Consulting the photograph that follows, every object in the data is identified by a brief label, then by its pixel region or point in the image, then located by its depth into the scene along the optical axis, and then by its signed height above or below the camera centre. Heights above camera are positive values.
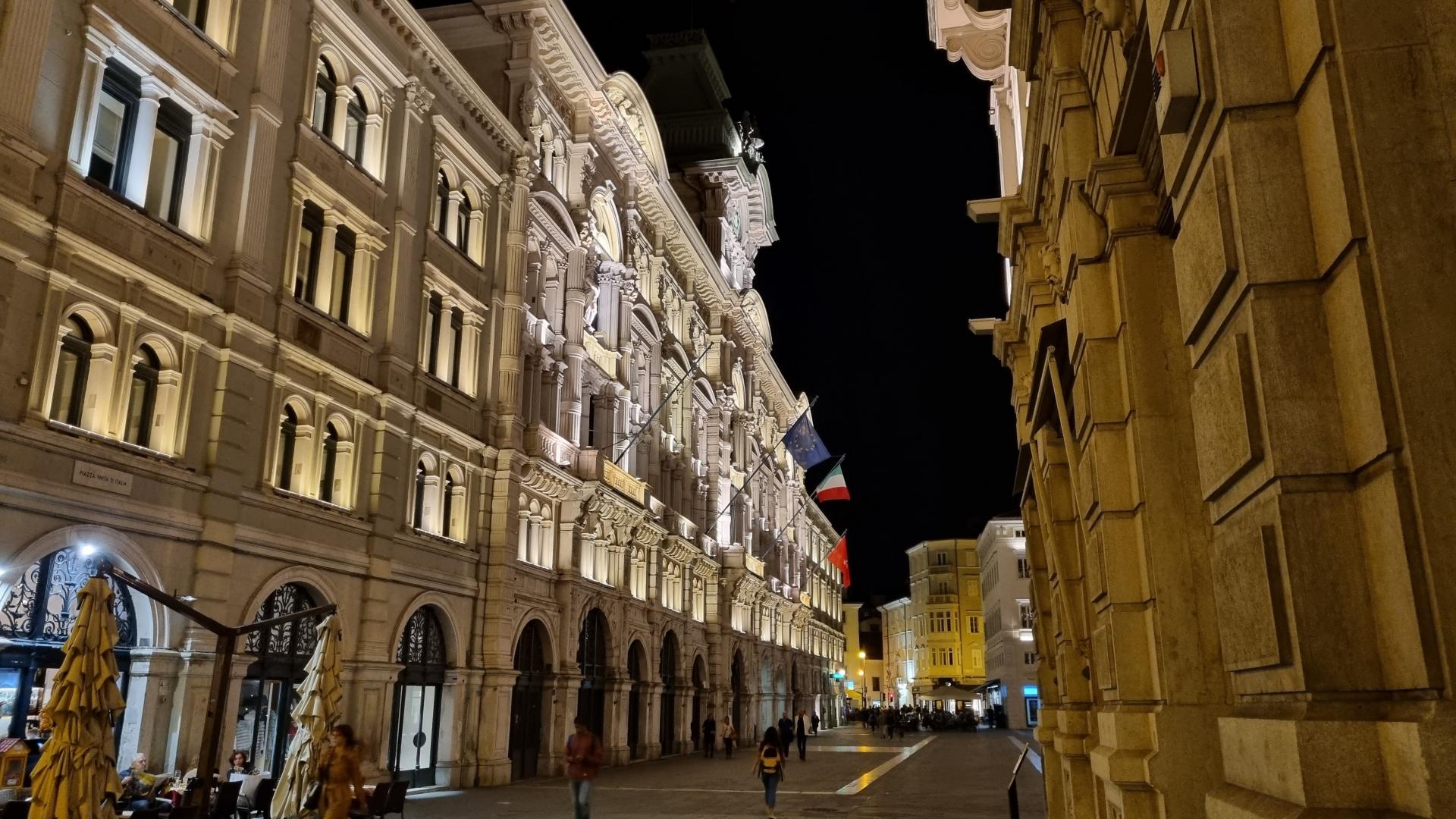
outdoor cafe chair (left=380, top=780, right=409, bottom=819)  16.09 -1.58
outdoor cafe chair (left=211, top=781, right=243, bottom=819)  15.04 -1.51
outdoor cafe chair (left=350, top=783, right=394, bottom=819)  15.66 -1.58
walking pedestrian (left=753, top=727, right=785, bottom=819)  19.77 -1.36
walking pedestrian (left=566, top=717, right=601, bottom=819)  15.03 -1.03
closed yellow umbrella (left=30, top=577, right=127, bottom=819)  11.09 -0.30
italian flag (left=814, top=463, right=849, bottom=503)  47.31 +8.94
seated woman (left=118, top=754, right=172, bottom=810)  14.02 -1.32
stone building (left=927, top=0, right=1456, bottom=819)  2.72 +0.87
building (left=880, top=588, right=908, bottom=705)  131.12 +5.12
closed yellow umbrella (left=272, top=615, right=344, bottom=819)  14.23 -0.38
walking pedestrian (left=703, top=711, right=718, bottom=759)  41.31 -1.69
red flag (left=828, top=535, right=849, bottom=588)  59.62 +7.40
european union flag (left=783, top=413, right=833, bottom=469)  43.78 +10.03
